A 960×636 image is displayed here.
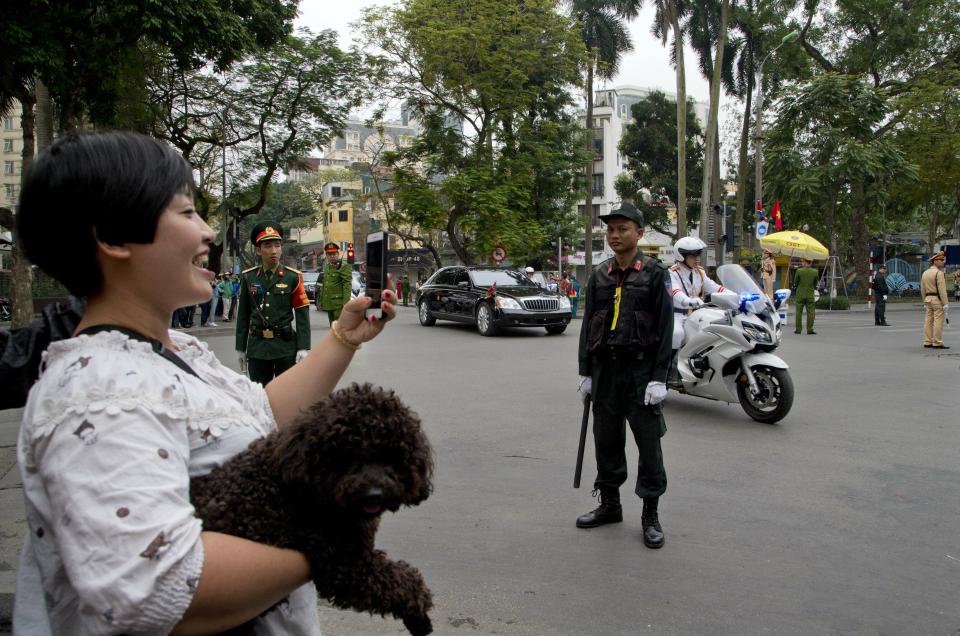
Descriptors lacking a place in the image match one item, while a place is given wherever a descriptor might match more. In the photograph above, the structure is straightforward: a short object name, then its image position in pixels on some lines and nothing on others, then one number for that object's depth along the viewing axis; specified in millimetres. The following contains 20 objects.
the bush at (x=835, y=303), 28219
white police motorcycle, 7516
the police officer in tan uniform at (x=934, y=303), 13812
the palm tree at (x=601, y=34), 31828
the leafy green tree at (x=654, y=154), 39844
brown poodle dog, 1121
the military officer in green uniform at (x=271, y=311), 6895
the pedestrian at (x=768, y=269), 14369
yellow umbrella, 16641
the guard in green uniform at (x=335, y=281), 11586
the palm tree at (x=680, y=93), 25484
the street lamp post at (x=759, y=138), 26353
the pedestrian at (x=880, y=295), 19312
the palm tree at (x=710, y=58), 24156
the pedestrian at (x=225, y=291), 22953
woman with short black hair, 968
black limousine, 16531
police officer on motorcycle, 7375
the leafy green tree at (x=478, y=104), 23578
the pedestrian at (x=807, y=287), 17000
